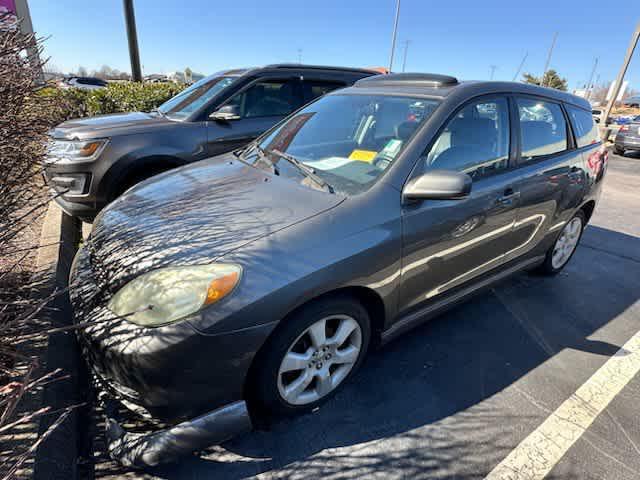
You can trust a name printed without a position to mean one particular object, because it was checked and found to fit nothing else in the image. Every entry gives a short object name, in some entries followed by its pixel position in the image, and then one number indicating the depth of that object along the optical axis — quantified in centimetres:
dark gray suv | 377
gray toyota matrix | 166
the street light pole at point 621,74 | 1461
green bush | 681
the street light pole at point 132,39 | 949
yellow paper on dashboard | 240
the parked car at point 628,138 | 1252
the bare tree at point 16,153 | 201
